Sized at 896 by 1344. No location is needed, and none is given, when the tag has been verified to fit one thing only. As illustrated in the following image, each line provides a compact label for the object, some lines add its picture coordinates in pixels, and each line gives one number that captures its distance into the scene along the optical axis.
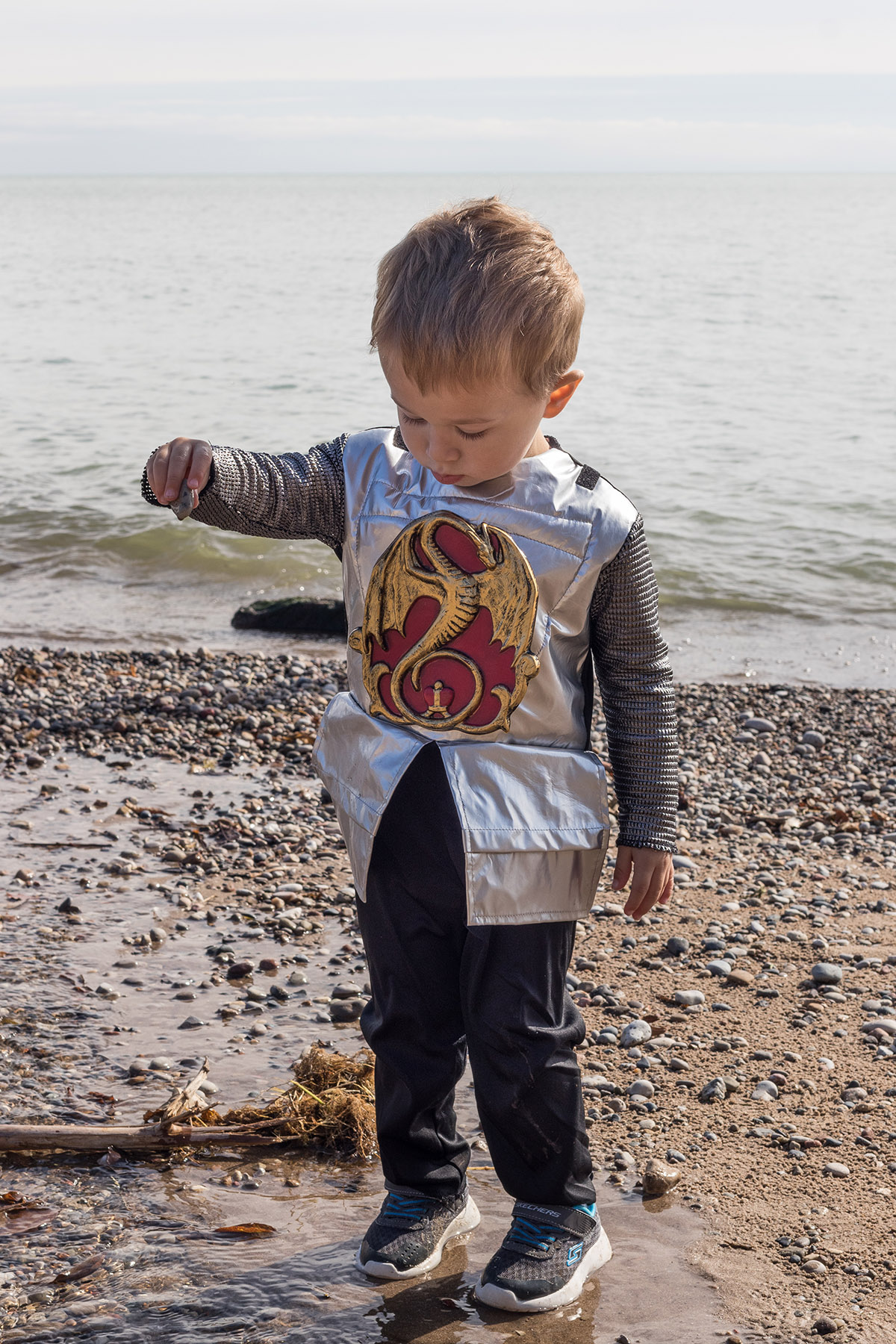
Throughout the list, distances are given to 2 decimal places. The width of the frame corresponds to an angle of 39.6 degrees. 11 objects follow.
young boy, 2.37
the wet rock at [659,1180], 3.06
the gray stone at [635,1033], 3.79
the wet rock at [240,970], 4.07
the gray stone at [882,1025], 3.86
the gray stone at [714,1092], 3.51
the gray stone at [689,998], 4.04
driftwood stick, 3.04
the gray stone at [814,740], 7.29
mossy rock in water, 10.20
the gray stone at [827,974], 4.20
